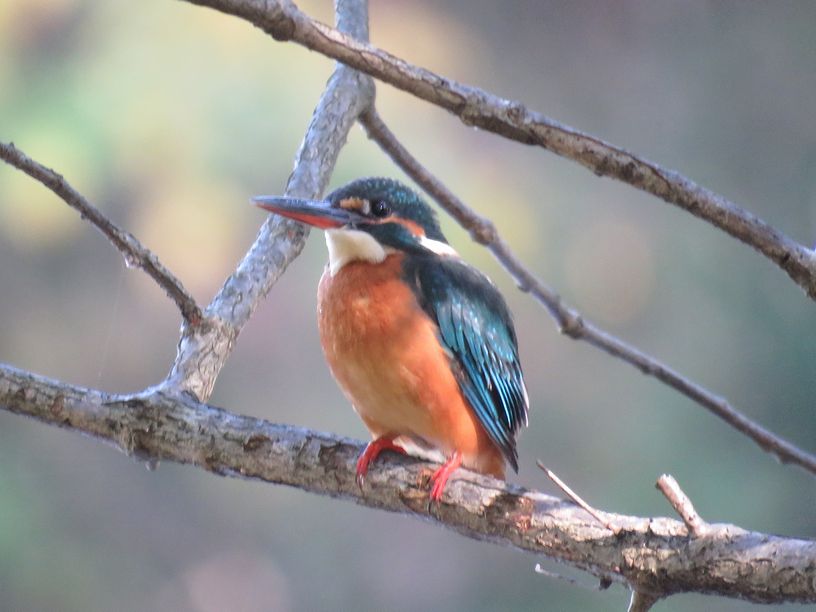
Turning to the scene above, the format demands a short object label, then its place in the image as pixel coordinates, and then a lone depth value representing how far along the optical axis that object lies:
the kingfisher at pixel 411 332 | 4.51
